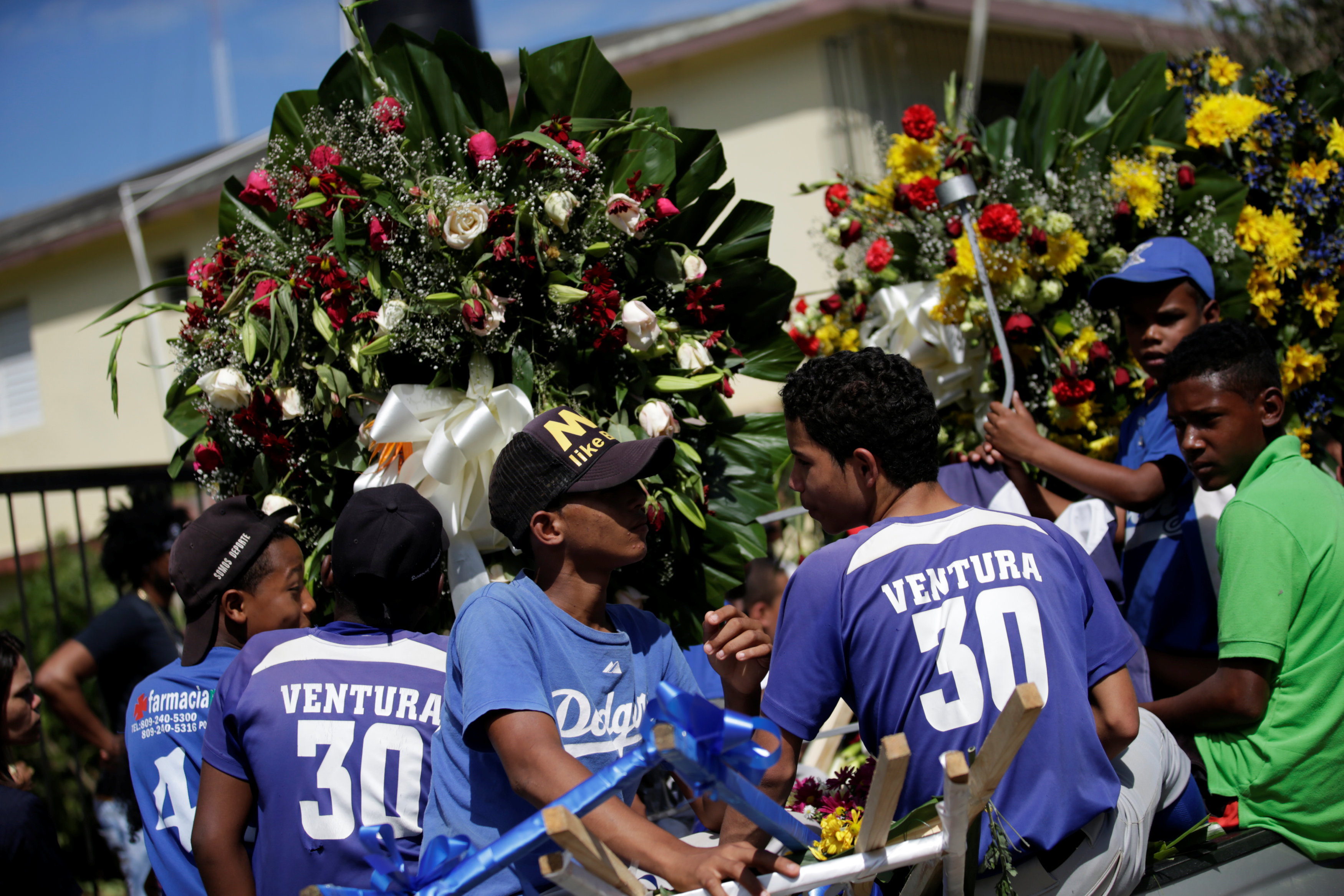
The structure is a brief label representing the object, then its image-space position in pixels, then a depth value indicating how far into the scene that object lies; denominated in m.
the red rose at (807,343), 4.08
